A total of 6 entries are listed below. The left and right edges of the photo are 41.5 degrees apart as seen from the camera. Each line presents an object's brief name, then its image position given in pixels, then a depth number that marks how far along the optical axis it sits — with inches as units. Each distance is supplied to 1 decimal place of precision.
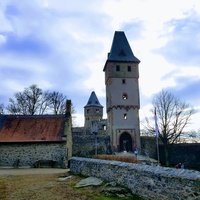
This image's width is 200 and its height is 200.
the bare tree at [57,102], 1613.7
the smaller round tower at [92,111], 2512.3
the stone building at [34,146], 922.1
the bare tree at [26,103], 1522.4
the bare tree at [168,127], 1295.5
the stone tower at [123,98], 1417.3
